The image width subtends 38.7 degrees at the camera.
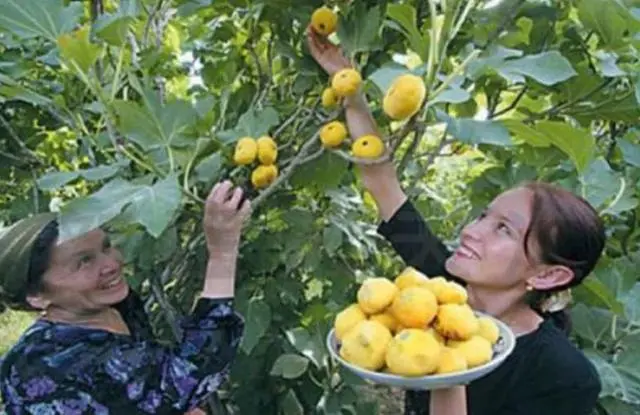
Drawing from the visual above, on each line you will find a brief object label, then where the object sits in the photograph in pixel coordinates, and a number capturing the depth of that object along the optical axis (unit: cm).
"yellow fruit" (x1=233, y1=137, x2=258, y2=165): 130
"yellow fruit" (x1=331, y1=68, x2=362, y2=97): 132
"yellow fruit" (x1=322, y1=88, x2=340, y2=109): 138
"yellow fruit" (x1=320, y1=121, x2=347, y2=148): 135
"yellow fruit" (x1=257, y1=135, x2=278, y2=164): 132
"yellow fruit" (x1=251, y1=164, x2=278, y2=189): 133
